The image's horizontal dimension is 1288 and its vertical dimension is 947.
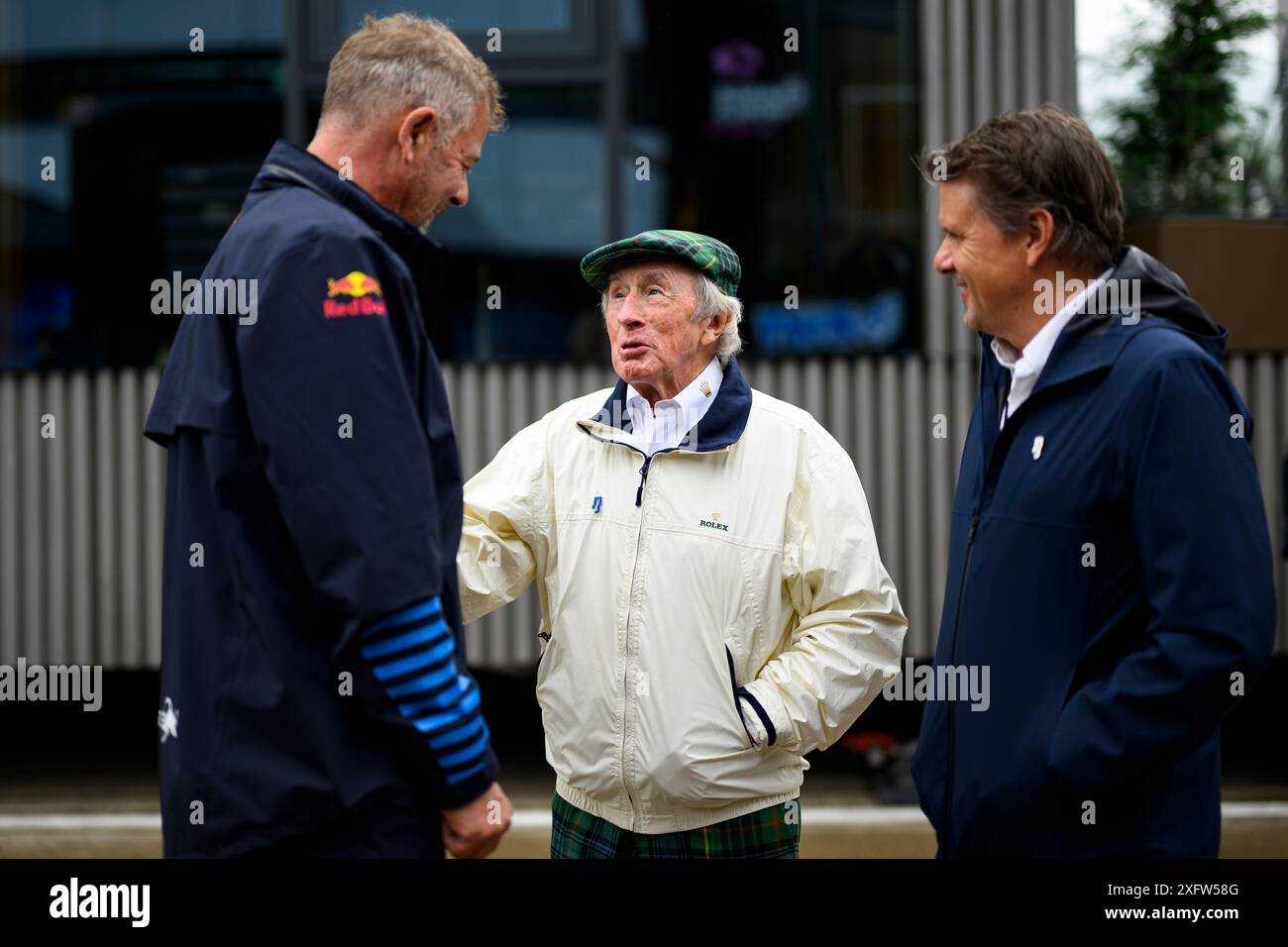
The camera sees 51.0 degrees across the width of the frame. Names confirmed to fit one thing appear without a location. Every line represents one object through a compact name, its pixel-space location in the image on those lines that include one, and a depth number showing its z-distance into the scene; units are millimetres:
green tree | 5746
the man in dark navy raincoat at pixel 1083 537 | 1934
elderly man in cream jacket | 2715
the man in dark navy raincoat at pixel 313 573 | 1822
